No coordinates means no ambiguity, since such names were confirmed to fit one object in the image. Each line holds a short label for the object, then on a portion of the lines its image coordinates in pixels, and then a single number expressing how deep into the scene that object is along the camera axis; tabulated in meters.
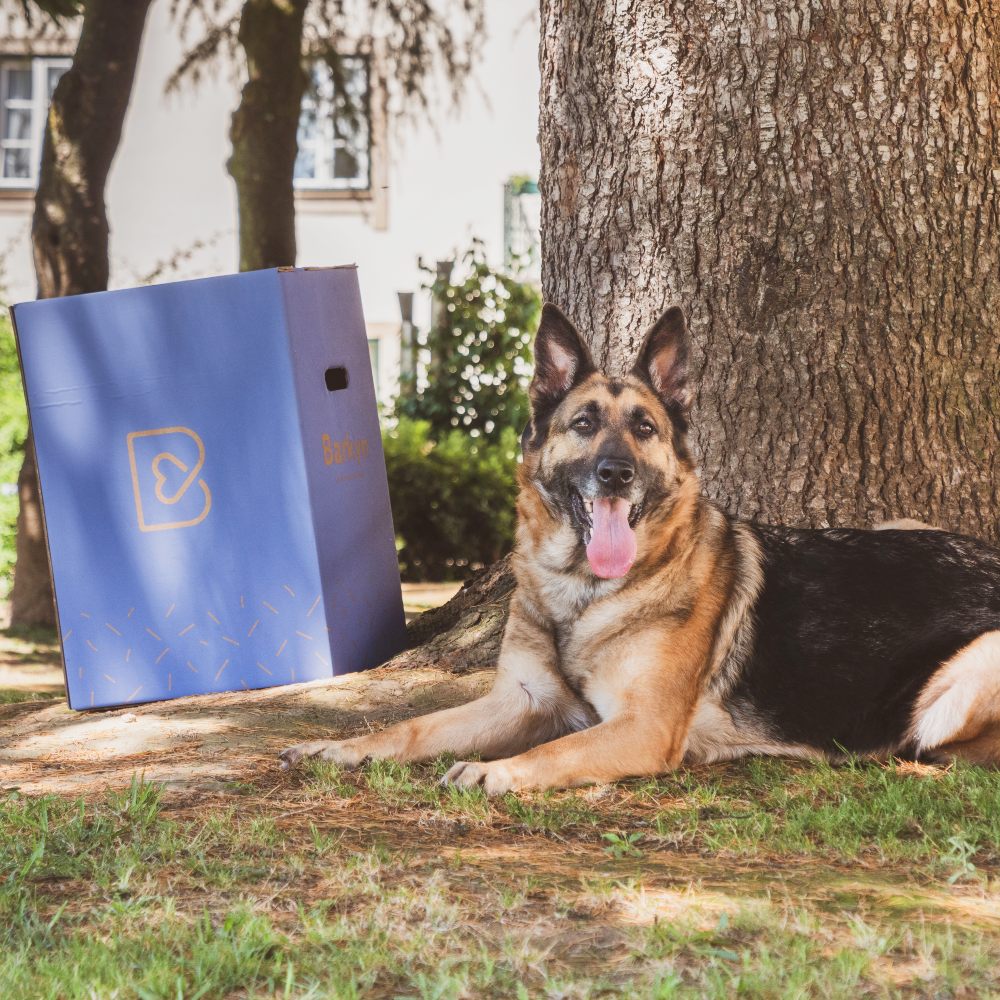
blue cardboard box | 5.28
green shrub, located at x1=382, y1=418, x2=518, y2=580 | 11.65
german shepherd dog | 4.20
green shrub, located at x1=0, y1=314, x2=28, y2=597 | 10.89
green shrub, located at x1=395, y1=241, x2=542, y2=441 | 12.85
